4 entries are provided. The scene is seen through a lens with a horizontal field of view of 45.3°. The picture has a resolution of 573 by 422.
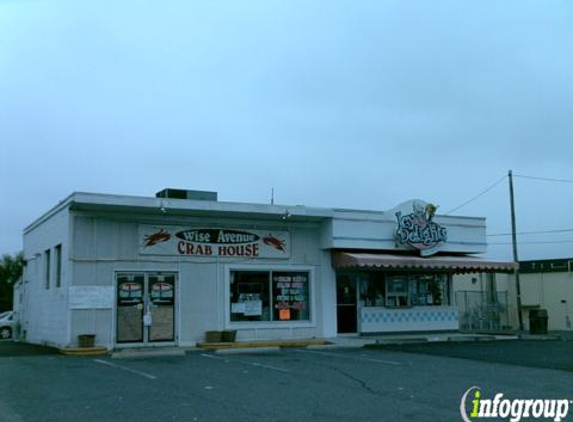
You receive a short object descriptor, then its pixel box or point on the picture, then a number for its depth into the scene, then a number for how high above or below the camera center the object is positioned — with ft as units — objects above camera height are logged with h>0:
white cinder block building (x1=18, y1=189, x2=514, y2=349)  66.85 +2.95
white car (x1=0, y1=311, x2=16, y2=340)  109.40 -4.83
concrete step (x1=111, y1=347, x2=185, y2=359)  59.62 -5.05
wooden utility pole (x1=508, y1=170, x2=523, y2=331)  108.17 +8.67
